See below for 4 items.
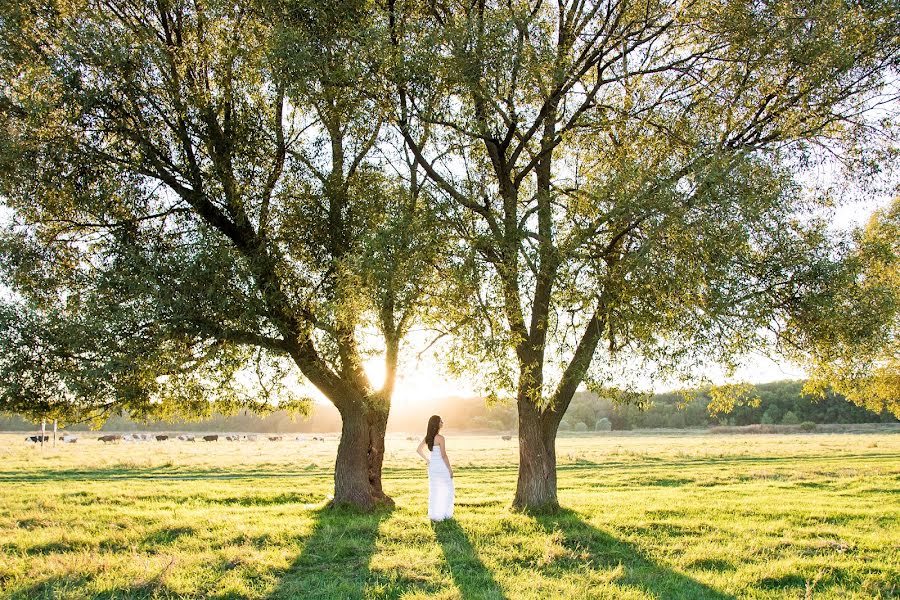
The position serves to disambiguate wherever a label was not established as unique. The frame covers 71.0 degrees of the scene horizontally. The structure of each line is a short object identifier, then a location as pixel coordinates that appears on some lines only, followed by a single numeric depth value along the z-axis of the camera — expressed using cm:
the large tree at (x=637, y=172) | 1233
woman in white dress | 1455
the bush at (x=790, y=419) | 9425
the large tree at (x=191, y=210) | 1322
